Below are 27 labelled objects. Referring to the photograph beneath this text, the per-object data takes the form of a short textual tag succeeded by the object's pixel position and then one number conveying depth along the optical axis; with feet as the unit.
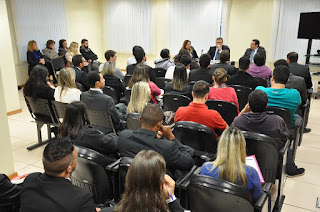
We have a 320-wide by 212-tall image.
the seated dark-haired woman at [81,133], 8.15
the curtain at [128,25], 34.40
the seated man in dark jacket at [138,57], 19.83
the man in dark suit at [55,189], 5.13
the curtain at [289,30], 26.08
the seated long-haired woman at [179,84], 14.07
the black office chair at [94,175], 7.25
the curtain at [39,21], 27.37
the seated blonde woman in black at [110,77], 16.60
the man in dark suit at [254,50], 24.56
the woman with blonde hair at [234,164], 6.21
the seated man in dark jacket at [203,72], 17.01
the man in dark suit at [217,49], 26.40
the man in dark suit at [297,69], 17.40
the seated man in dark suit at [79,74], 18.17
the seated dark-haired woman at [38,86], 13.89
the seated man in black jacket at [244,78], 15.23
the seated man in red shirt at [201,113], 9.70
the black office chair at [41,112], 13.99
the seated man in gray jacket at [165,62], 21.92
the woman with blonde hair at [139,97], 11.31
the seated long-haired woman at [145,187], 4.55
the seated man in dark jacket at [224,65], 18.45
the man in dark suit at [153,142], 7.22
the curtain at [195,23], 30.09
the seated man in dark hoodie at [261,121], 8.93
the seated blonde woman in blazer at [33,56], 26.71
